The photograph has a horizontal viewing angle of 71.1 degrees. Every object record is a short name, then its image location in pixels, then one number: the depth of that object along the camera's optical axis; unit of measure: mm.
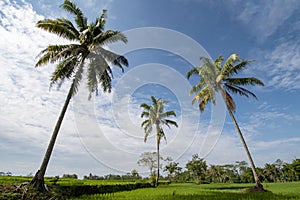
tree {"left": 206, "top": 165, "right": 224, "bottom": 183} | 61438
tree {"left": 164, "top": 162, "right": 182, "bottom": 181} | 48222
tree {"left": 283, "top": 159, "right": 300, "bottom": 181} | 51062
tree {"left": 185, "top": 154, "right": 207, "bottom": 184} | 51406
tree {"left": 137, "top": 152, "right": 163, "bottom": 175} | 39562
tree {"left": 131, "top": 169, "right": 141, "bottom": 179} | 48375
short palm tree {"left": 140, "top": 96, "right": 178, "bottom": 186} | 26791
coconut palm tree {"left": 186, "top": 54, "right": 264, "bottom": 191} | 16562
